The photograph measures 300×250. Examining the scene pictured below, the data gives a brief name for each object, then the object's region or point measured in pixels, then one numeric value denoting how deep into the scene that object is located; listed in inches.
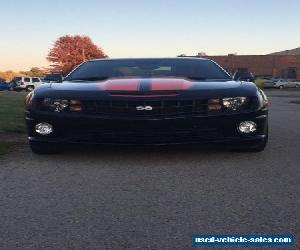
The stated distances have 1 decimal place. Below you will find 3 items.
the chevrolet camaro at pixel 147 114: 103.4
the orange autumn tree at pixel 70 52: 1613.8
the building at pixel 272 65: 1552.7
